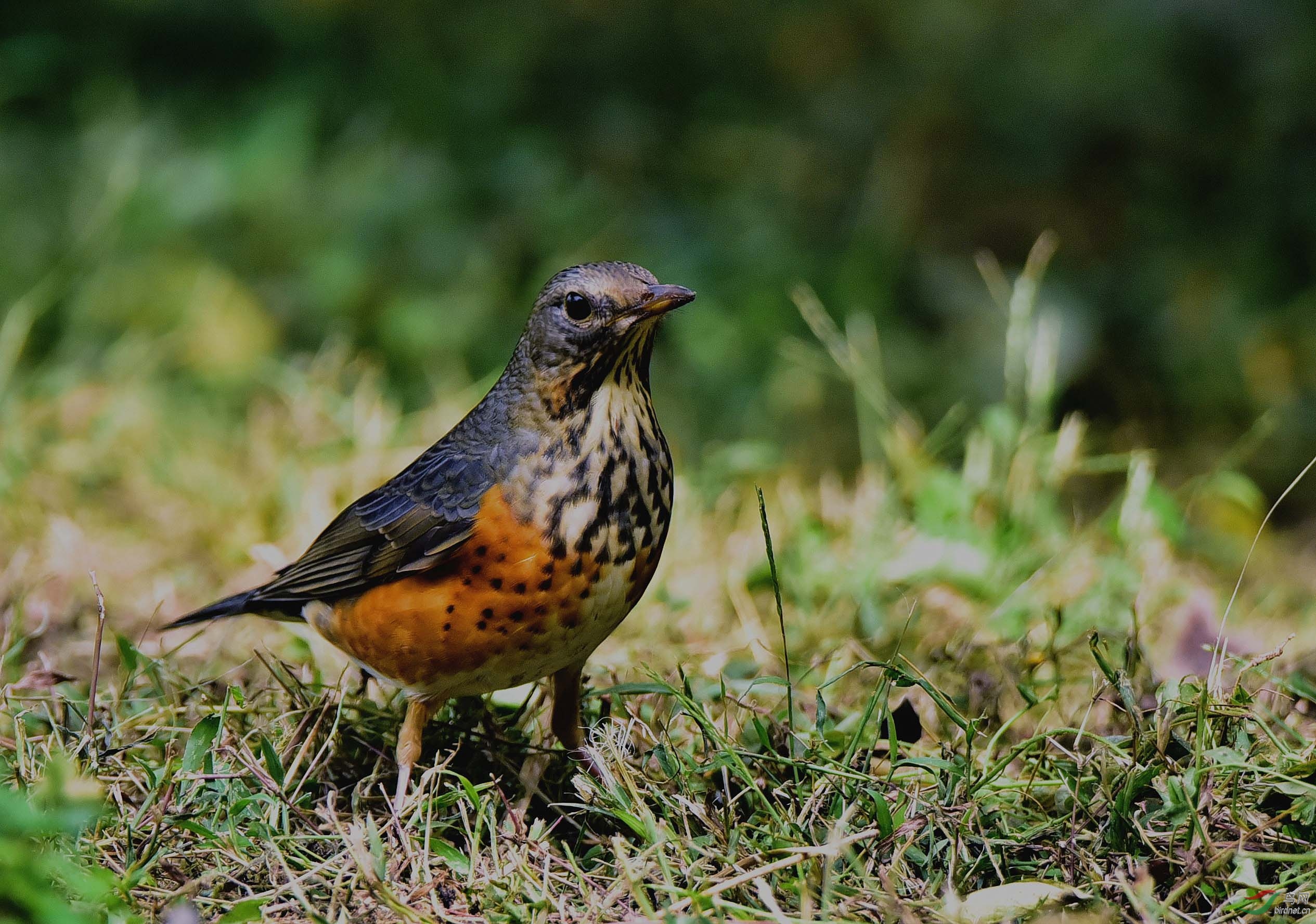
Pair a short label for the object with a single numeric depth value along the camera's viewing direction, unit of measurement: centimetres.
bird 605
